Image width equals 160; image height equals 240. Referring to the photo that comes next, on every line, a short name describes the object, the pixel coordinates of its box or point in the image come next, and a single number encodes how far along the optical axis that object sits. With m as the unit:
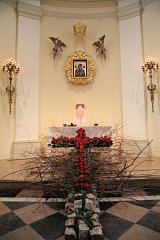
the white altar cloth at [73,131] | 5.28
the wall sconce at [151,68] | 5.56
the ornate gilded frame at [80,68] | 6.26
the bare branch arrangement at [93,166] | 1.75
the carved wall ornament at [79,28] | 6.34
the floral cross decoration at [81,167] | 1.59
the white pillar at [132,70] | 5.90
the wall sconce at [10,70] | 5.44
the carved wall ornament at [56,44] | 6.21
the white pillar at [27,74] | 5.77
